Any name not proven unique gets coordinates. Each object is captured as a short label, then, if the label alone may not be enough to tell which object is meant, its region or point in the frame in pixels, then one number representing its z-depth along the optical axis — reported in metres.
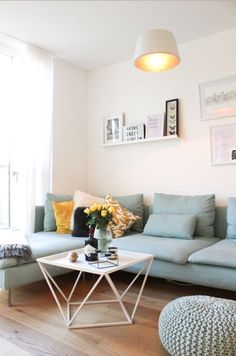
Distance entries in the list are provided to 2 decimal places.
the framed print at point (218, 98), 3.14
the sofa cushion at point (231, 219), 2.82
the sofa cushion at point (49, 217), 3.44
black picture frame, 3.48
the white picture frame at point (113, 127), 3.97
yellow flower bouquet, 2.21
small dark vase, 2.30
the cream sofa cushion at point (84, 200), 3.39
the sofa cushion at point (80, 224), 3.16
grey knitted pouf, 1.49
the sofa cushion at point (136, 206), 3.49
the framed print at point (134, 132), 3.76
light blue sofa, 2.26
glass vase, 2.24
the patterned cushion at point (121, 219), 3.20
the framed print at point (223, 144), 3.13
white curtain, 3.45
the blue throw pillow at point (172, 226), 2.91
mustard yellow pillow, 3.34
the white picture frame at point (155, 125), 3.59
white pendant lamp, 1.99
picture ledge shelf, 3.50
